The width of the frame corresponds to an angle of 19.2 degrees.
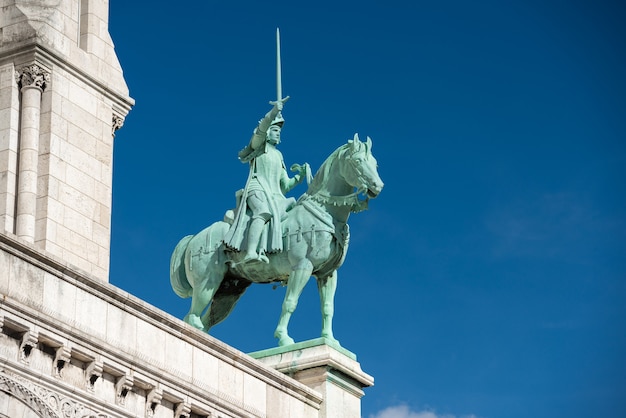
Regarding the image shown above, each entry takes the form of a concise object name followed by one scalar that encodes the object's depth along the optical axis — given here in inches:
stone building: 904.9
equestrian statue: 1154.7
